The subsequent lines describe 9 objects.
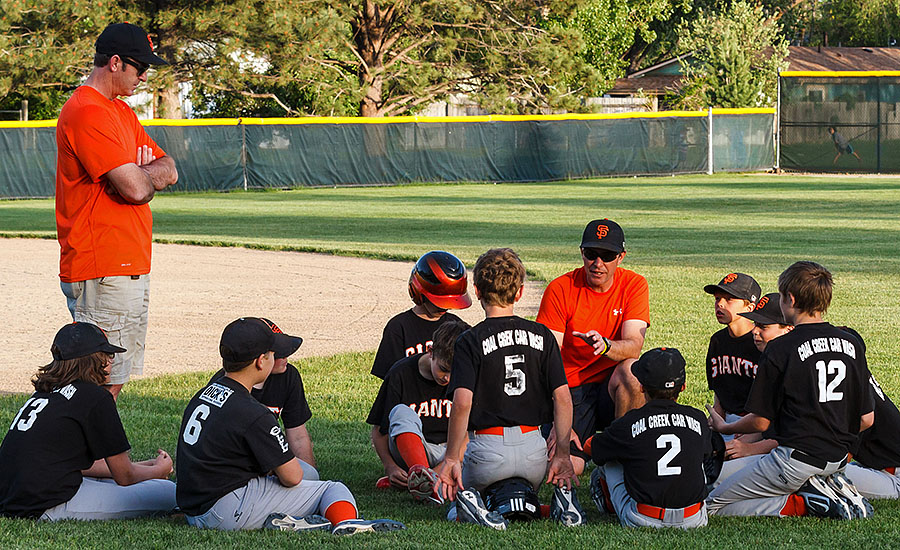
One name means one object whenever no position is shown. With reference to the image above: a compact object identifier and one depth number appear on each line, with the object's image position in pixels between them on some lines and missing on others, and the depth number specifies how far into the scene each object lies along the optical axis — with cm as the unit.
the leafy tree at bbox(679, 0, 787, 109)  8337
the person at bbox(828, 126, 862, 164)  7012
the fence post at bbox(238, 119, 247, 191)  6019
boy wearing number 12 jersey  937
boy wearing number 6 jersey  877
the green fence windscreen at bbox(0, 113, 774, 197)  5859
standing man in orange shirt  1011
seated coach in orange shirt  1158
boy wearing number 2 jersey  909
